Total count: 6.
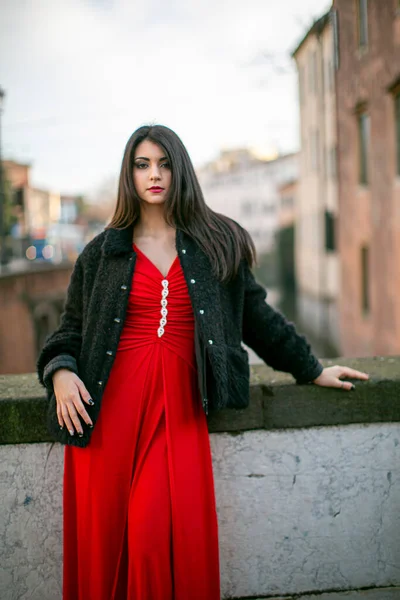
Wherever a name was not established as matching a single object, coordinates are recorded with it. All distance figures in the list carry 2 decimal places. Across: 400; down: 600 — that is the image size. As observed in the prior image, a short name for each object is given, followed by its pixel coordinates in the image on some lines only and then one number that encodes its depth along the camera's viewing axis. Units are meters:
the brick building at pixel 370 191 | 12.53
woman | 2.40
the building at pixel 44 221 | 27.39
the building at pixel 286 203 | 47.78
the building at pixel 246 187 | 74.45
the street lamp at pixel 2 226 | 19.05
